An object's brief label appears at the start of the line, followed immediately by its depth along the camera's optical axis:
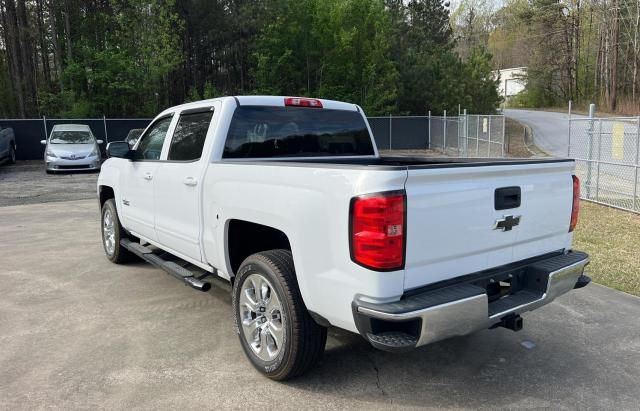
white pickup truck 2.81
